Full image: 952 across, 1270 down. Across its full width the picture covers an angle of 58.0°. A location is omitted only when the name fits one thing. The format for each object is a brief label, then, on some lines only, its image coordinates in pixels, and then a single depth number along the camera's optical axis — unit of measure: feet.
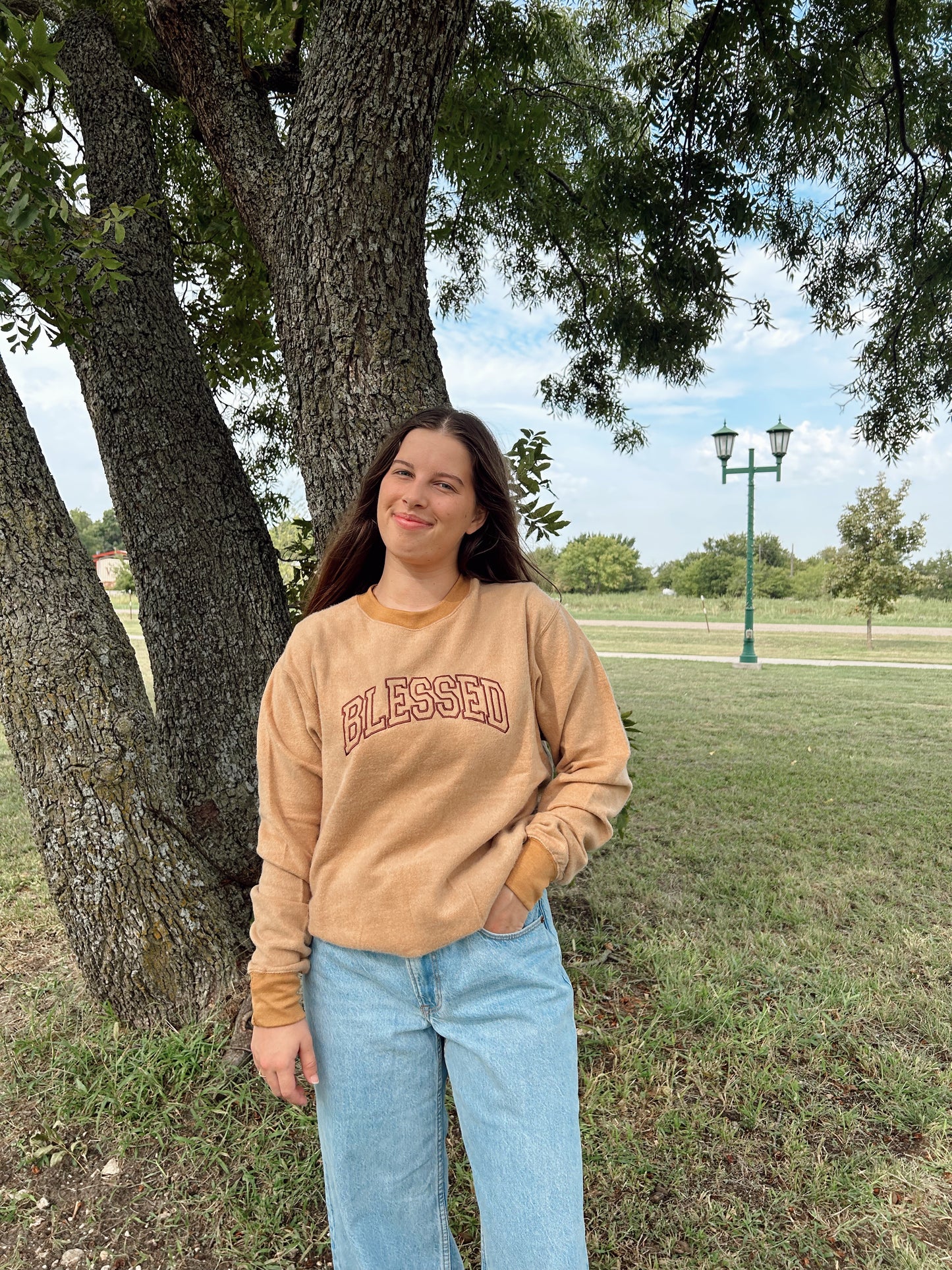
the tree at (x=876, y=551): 56.95
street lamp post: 44.83
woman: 4.63
